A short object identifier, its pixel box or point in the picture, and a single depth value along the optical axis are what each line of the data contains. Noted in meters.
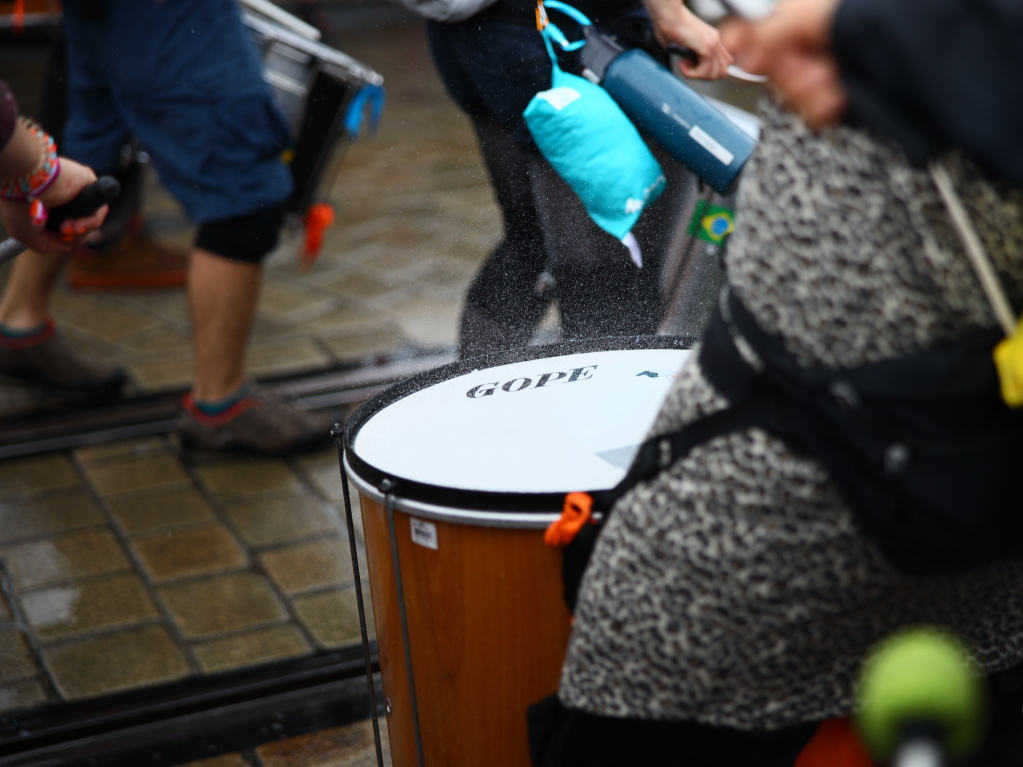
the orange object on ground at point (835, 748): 2.81
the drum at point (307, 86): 4.18
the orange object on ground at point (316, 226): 4.24
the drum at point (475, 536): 2.85
